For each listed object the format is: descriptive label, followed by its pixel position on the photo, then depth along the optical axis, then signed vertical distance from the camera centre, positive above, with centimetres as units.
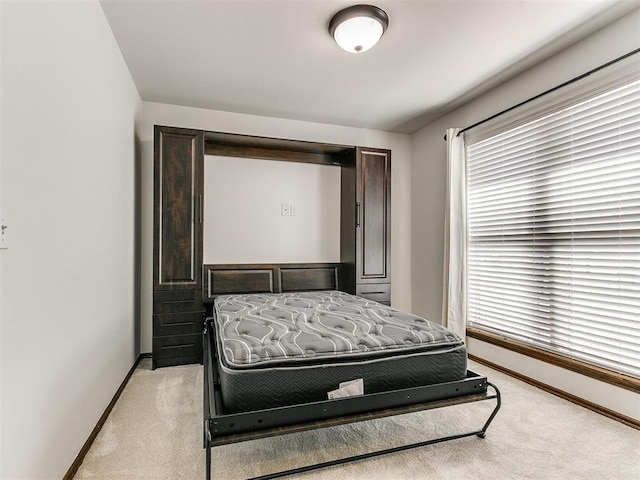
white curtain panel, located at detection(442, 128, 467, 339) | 346 +3
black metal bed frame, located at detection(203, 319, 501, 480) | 141 -76
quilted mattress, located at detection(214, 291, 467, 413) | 154 -54
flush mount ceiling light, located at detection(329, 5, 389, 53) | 212 +134
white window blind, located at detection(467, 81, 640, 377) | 221 +7
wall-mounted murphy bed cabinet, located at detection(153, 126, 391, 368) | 319 +5
